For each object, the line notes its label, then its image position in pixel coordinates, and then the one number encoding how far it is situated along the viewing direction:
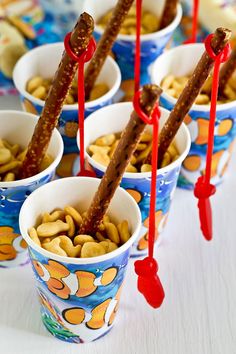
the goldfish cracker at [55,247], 0.41
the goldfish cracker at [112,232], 0.43
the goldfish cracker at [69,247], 0.42
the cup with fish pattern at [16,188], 0.45
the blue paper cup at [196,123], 0.50
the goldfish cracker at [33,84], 0.54
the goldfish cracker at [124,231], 0.43
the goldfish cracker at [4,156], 0.47
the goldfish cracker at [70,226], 0.44
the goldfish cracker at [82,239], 0.43
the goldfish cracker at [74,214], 0.44
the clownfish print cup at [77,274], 0.40
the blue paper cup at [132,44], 0.56
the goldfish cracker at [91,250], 0.41
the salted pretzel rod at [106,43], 0.48
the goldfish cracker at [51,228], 0.43
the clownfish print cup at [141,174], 0.46
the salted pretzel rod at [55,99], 0.39
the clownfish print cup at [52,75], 0.51
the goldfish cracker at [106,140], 0.50
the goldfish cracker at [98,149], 0.49
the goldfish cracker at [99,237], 0.43
